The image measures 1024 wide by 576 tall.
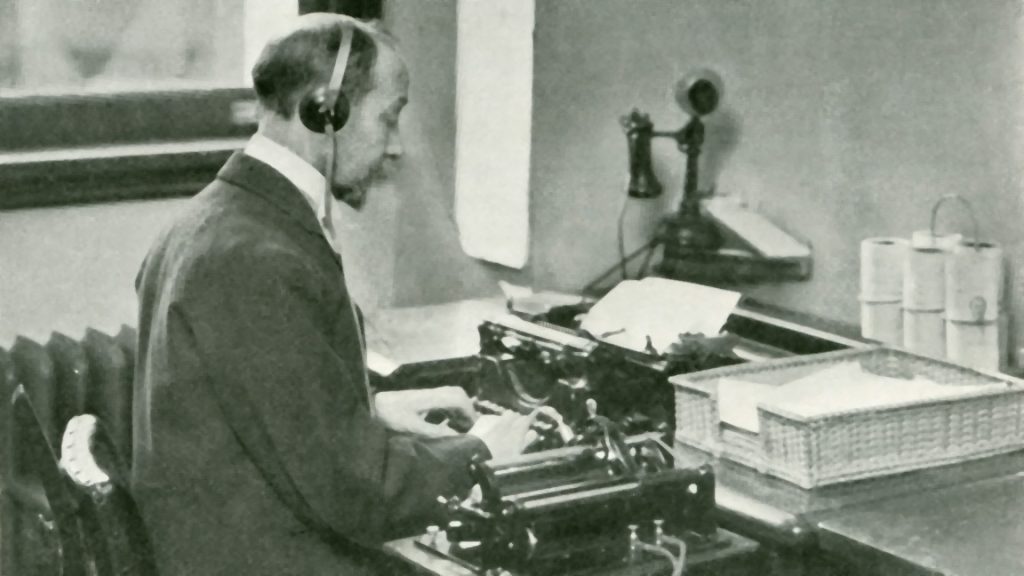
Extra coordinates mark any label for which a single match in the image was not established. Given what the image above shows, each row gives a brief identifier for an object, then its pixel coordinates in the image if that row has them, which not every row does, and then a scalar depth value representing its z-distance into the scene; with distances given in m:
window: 3.10
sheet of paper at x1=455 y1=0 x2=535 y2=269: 3.48
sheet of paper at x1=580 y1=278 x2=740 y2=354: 2.43
